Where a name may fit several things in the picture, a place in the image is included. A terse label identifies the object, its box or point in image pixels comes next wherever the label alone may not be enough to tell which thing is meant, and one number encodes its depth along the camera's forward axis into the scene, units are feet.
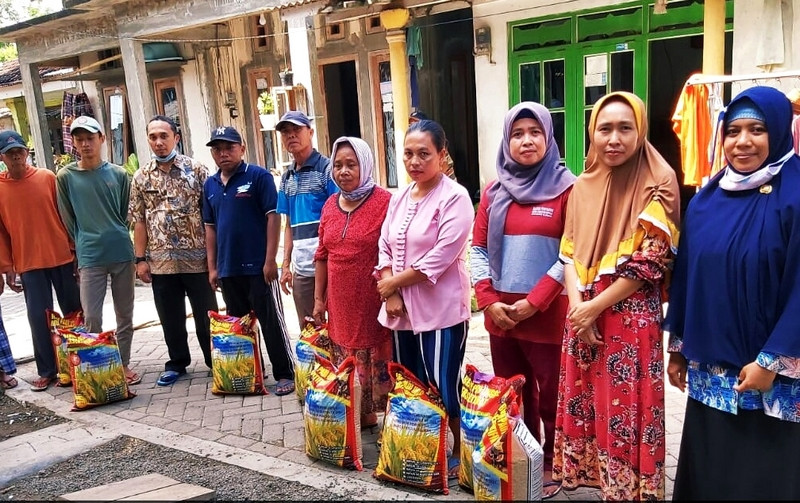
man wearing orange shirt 15.39
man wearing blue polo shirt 13.75
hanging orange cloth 15.47
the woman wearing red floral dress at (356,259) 10.89
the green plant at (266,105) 28.60
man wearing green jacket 15.05
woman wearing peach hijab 7.82
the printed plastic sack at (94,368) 13.99
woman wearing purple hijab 9.00
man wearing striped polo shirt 12.63
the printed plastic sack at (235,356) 13.98
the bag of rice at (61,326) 15.11
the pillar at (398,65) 23.94
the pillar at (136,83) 31.35
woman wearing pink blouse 9.78
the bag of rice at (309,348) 12.25
